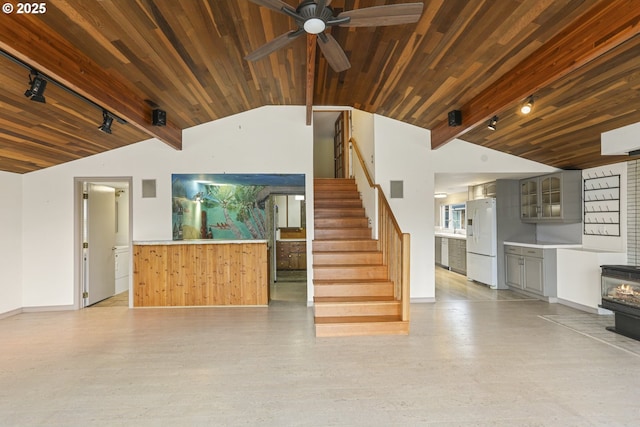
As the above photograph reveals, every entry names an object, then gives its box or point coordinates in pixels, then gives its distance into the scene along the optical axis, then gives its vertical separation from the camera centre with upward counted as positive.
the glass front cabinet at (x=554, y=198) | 5.57 +0.31
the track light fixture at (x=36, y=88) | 2.81 +1.09
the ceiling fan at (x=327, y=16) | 2.14 +1.32
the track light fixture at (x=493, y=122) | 4.27 +1.18
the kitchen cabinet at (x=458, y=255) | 8.02 -0.95
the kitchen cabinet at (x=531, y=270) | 5.57 -0.94
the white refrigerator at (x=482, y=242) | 6.62 -0.52
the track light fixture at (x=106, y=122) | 3.85 +1.11
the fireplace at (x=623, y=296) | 3.88 -0.98
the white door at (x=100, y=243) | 5.70 -0.42
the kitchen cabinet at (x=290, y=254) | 8.62 -0.92
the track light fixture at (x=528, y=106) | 3.70 +1.19
